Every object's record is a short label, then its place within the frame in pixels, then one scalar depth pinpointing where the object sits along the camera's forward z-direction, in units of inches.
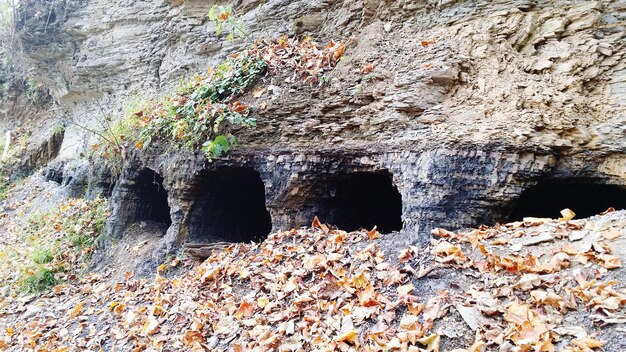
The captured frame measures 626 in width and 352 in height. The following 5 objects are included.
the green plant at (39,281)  266.8
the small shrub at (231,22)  280.7
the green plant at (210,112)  226.5
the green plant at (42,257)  291.6
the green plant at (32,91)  569.6
